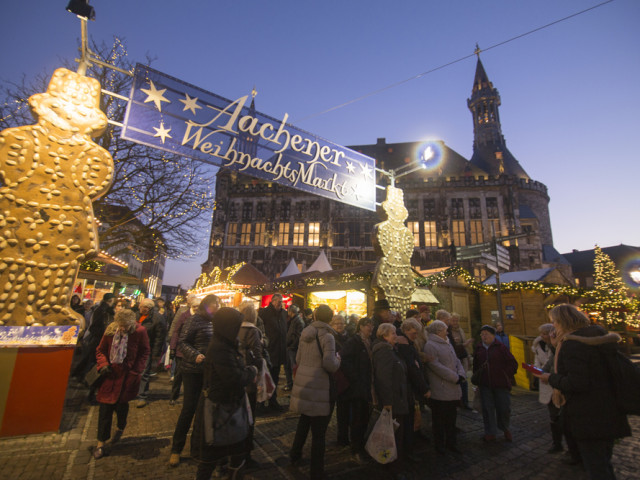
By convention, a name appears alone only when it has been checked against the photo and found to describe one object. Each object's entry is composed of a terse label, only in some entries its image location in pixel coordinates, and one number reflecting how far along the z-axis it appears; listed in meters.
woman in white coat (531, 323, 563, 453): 4.11
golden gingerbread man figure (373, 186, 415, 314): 6.18
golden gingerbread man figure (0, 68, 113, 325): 3.50
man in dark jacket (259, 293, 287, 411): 5.97
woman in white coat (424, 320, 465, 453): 3.98
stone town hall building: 30.50
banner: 4.29
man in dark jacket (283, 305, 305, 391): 6.78
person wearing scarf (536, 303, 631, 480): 2.34
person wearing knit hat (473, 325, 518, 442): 4.44
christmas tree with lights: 14.63
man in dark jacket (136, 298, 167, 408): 5.68
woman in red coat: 3.48
